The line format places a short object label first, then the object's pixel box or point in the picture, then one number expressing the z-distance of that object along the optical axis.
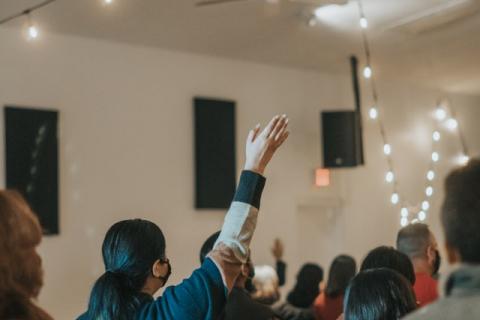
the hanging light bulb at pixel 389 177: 8.88
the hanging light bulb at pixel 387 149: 8.41
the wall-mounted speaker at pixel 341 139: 8.24
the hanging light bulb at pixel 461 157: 10.53
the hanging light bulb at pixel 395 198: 9.17
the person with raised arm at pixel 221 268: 1.91
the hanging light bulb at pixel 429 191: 10.01
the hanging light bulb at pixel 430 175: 10.10
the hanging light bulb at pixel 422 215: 9.35
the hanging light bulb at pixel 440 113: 10.28
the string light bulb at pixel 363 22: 6.79
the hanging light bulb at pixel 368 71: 7.59
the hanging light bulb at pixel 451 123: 10.49
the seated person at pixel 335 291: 4.90
